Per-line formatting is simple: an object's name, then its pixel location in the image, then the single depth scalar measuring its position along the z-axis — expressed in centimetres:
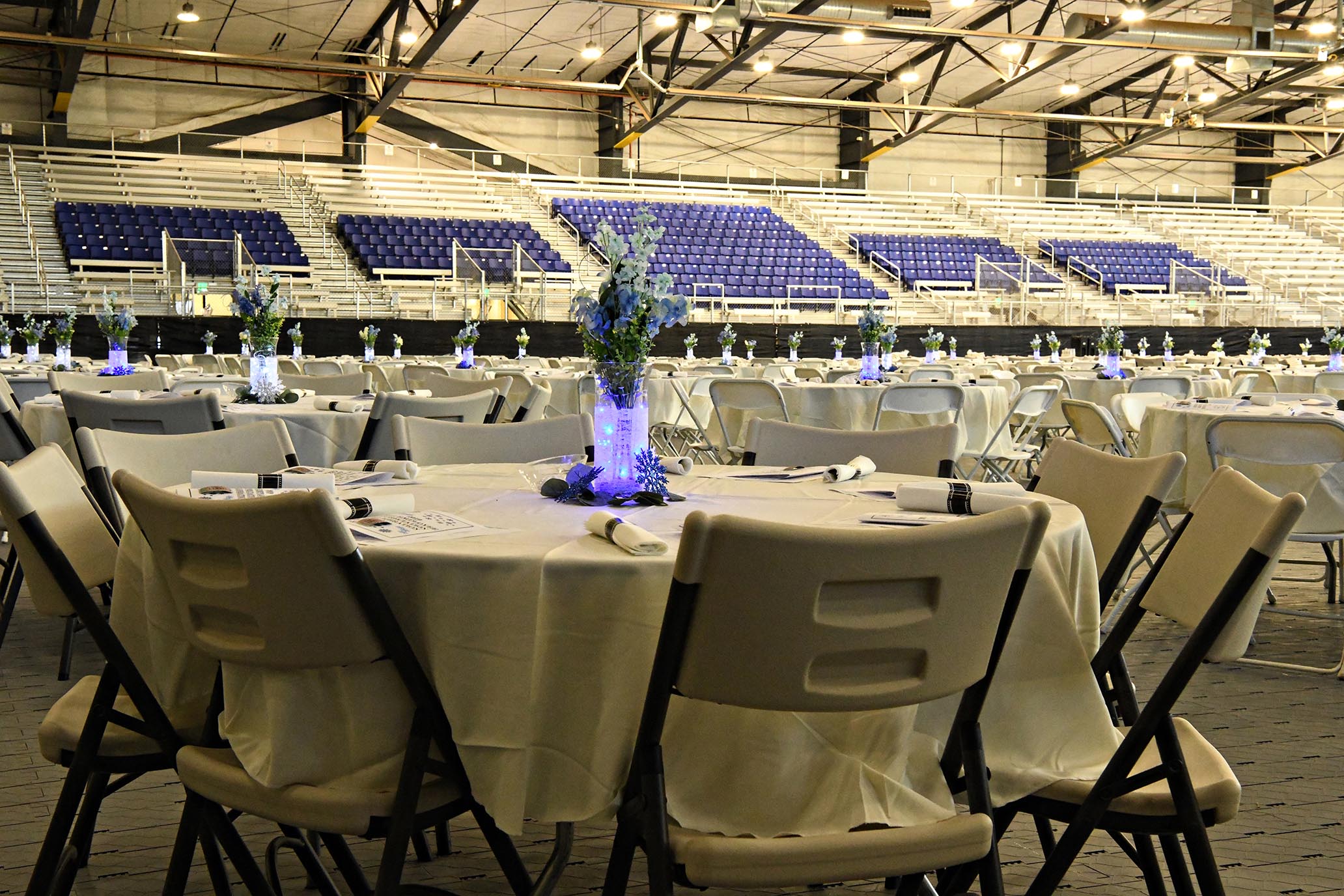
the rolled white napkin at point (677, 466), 249
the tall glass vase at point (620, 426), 214
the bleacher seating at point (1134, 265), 2128
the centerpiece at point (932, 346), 1010
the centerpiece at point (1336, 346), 773
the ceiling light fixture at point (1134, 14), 1448
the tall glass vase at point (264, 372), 465
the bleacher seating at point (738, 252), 1934
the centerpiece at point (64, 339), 734
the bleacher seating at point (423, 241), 1800
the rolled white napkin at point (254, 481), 211
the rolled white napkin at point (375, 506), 190
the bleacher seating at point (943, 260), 1970
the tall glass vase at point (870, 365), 670
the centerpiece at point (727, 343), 1050
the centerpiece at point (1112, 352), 813
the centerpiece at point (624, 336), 209
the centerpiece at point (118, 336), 672
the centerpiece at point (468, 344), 884
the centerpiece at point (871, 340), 670
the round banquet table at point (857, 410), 611
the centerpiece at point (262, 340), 462
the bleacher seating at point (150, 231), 1655
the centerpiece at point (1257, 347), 1055
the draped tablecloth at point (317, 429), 411
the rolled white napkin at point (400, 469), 240
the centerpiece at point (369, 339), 1079
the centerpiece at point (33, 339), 840
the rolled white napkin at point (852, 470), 240
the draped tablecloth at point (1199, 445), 387
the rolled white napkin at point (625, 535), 158
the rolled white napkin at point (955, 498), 198
